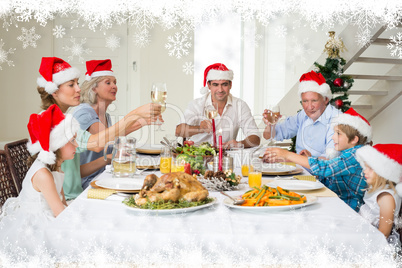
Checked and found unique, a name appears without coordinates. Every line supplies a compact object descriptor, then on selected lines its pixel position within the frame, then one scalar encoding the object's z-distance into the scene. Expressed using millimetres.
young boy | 2188
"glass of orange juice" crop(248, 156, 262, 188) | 1824
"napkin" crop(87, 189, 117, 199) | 1599
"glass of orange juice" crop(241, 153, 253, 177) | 2108
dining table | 1204
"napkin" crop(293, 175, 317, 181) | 2000
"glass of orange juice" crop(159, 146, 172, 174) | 2119
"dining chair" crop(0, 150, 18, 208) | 2047
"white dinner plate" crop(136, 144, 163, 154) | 2803
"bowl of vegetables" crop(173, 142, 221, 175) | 2043
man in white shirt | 3658
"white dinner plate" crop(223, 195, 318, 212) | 1401
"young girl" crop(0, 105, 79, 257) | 1663
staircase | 4800
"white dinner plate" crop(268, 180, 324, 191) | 1765
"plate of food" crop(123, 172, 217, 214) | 1361
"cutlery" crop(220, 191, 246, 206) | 1468
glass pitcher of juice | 1922
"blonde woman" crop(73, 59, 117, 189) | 2781
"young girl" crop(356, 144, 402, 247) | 1804
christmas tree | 4488
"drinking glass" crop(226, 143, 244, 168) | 2199
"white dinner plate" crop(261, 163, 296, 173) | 2189
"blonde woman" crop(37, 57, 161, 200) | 2227
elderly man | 3143
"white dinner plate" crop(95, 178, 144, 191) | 1721
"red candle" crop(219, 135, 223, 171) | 1912
